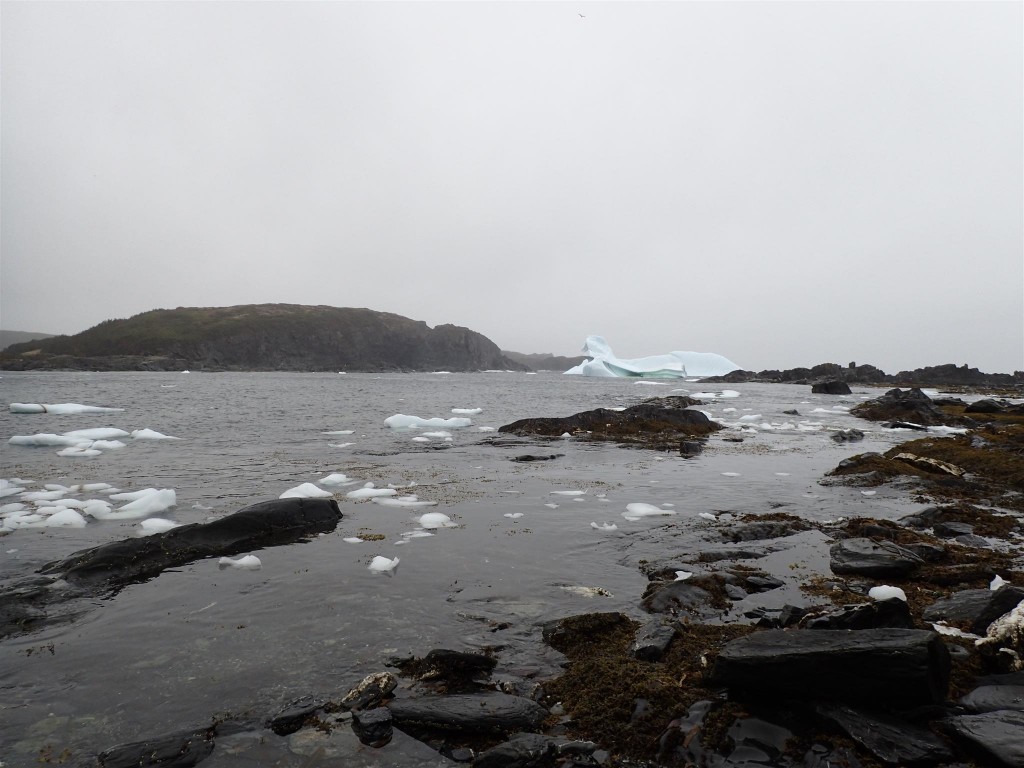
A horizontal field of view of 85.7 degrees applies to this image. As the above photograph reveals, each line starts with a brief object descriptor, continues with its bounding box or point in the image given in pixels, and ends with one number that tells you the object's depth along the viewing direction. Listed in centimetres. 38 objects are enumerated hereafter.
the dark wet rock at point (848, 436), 2093
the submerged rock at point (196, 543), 662
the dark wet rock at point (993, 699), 358
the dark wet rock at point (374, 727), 367
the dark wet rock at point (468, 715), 378
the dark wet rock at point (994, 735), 308
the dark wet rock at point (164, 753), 342
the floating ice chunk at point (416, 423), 2425
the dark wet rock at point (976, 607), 471
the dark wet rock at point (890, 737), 323
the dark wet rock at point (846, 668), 363
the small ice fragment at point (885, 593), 586
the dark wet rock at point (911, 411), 2673
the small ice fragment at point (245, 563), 704
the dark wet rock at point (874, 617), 444
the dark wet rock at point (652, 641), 464
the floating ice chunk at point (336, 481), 1220
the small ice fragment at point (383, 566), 687
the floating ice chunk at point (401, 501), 1047
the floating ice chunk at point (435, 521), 900
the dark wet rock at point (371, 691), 406
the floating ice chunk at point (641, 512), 974
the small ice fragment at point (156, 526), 846
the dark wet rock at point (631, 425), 2198
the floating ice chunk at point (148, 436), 1866
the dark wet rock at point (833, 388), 5766
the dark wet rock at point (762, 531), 841
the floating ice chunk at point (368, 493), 1100
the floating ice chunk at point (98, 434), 1797
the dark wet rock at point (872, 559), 659
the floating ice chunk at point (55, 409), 2646
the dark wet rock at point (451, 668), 438
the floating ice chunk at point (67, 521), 866
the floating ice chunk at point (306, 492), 1055
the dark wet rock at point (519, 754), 340
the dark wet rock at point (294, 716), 380
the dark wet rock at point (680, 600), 566
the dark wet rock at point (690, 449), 1733
